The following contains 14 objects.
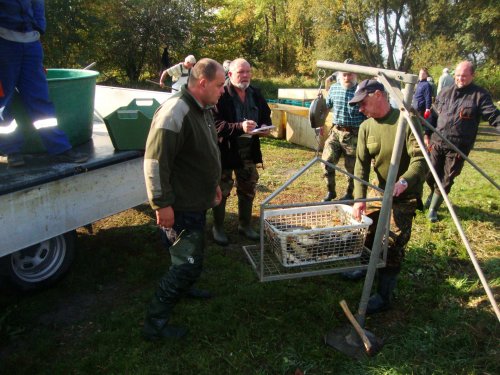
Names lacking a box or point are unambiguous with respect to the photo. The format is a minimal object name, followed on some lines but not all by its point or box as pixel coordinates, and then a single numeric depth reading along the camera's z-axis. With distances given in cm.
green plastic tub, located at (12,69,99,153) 334
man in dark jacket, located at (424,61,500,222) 473
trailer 259
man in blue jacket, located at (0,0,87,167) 305
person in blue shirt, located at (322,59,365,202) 528
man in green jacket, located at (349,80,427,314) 289
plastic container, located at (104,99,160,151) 339
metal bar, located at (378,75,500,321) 156
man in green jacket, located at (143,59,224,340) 242
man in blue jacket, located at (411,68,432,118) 919
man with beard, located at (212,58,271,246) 396
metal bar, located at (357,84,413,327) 237
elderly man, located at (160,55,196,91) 631
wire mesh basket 265
